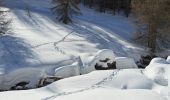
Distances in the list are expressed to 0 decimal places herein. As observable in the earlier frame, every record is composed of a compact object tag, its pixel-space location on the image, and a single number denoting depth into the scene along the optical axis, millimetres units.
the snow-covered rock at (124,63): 27578
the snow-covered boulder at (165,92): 16100
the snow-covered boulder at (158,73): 18188
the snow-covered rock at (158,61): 22472
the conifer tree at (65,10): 45500
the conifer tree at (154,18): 37531
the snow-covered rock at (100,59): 27391
